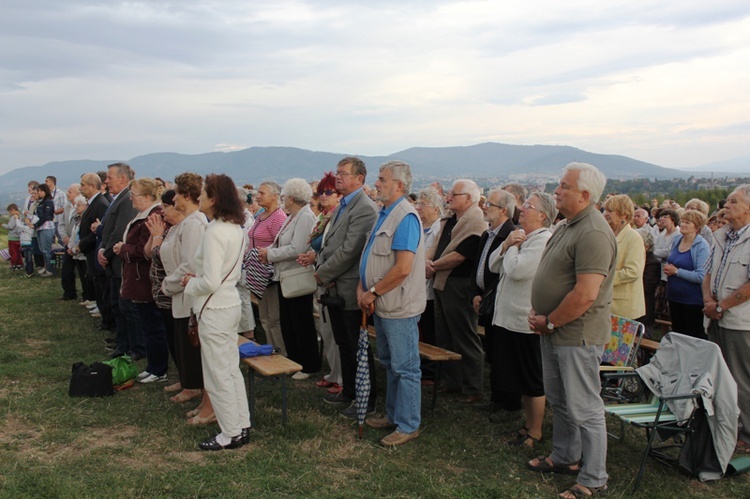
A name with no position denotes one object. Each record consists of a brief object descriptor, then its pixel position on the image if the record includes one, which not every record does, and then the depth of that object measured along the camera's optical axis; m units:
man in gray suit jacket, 5.20
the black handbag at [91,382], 5.68
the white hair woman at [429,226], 6.42
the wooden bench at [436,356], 5.32
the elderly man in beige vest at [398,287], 4.50
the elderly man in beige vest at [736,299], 4.50
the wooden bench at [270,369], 4.80
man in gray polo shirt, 3.64
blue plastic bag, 5.22
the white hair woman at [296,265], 6.08
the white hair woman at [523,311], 4.58
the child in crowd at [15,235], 14.38
